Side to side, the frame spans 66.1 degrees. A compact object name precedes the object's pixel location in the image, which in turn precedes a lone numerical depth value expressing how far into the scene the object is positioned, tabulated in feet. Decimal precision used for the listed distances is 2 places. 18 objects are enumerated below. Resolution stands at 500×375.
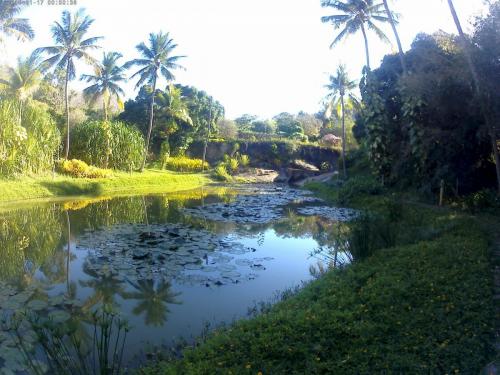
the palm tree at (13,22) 66.08
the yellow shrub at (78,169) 82.99
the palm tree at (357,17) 74.49
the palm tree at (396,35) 55.72
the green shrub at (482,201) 44.68
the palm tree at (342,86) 101.71
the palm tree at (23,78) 85.56
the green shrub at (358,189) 66.04
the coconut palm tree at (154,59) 103.35
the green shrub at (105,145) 94.71
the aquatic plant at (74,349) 11.11
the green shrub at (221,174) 130.21
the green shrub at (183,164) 131.03
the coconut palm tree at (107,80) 110.52
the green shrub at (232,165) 141.18
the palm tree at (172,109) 127.75
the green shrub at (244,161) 147.39
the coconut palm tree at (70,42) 84.28
